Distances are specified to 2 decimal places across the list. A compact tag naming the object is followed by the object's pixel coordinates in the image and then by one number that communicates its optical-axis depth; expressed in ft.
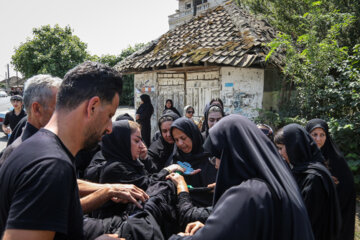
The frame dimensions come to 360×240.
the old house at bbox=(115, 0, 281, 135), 22.99
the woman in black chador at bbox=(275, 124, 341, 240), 7.02
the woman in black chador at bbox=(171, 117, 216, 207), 8.77
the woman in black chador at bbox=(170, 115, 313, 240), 3.81
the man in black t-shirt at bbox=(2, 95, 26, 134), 21.01
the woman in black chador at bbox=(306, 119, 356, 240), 9.72
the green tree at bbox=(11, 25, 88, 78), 70.95
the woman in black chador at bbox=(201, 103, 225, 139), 14.52
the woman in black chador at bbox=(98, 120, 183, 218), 7.06
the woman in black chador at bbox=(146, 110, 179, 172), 11.96
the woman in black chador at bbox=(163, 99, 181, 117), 27.20
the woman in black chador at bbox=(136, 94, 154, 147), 29.53
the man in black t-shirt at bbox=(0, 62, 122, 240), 3.00
